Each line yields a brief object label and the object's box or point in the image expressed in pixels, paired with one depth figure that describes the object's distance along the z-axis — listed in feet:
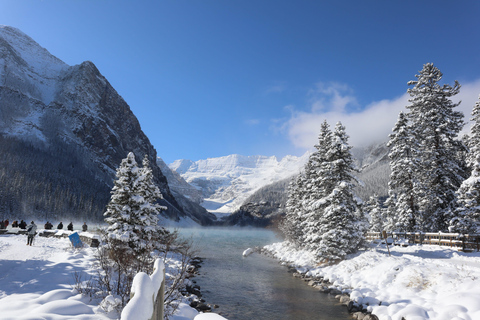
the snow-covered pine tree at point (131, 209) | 65.16
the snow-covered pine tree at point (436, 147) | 84.28
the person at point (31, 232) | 75.41
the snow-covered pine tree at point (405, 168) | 90.02
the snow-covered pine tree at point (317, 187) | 88.38
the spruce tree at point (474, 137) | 71.20
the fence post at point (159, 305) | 11.98
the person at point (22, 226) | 123.72
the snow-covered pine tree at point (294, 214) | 124.46
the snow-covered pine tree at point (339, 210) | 80.50
